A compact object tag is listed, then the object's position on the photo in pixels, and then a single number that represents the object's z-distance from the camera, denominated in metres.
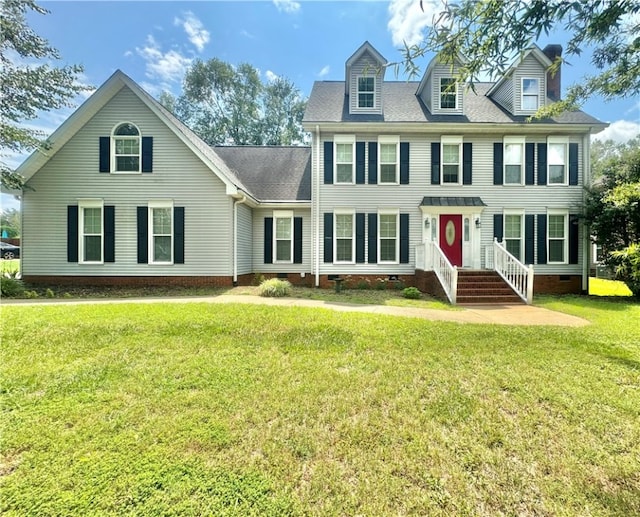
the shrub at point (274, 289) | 9.45
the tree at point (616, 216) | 10.27
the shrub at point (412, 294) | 9.91
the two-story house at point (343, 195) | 11.13
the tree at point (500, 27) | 3.13
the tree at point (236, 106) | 27.08
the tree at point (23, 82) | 10.06
